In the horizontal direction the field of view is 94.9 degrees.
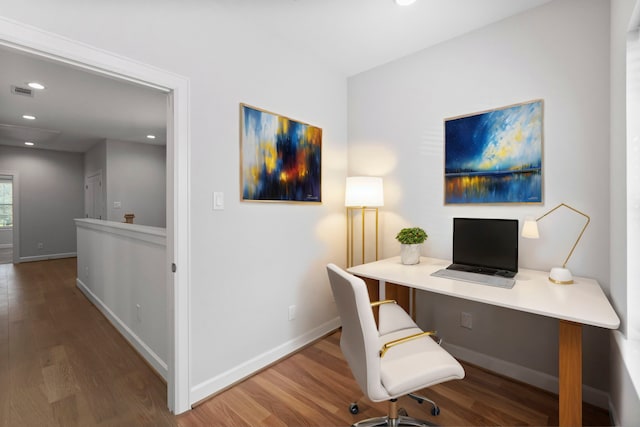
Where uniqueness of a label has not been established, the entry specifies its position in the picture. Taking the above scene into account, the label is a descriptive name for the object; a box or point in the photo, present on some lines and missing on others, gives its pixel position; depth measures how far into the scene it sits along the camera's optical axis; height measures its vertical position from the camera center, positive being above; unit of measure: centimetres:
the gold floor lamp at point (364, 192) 251 +14
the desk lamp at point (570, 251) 168 -21
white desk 129 -45
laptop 185 -29
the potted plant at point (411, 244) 222 -27
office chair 126 -73
